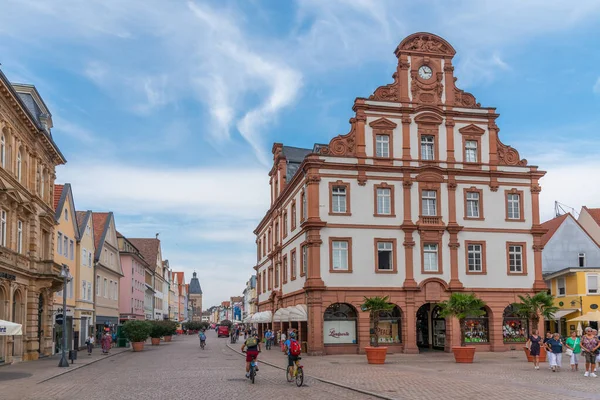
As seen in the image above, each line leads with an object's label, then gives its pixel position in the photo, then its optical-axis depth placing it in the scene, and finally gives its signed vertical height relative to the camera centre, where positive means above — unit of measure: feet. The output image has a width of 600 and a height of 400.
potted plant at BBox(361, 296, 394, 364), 107.65 -5.10
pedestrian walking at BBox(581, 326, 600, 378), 79.41 -7.12
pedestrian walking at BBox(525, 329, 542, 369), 94.43 -8.11
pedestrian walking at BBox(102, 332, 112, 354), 151.84 -11.10
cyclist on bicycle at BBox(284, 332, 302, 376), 73.67 -6.40
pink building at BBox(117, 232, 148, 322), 250.57 +3.03
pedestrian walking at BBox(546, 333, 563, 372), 85.92 -7.66
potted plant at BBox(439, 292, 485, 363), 117.70 -2.91
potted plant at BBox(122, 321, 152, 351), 172.04 -10.17
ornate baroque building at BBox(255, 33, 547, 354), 139.85 +14.46
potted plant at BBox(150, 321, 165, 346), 213.79 -12.82
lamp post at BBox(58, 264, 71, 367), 107.14 -5.17
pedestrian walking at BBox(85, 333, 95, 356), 146.41 -11.19
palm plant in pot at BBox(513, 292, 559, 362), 132.77 -3.48
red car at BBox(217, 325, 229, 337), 339.77 -19.63
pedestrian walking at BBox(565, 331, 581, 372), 89.25 -7.67
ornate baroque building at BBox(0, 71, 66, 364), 106.42 +11.81
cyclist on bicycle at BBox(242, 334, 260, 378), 77.71 -6.42
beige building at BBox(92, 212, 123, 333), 194.70 +5.99
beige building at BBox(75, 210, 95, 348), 168.55 +2.87
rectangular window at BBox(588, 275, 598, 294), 179.88 +0.83
